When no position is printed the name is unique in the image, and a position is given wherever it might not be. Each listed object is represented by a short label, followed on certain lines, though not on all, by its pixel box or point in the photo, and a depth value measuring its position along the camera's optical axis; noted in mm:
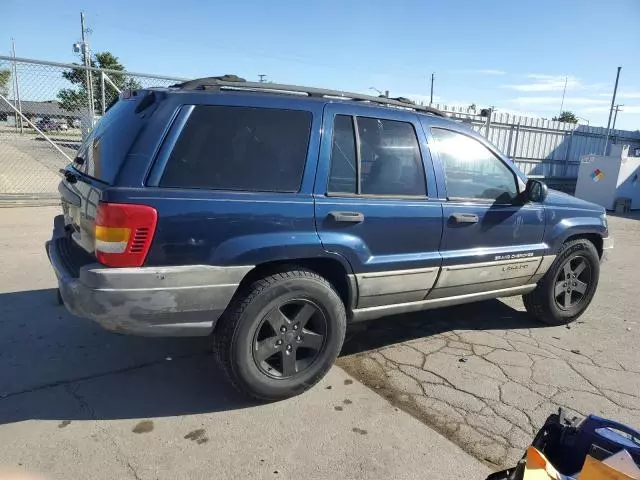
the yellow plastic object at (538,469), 1826
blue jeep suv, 2744
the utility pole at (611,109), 20112
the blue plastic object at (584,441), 1996
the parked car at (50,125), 10094
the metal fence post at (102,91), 9273
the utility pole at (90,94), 9292
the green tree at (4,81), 12485
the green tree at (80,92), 9391
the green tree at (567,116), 59938
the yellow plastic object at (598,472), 1733
